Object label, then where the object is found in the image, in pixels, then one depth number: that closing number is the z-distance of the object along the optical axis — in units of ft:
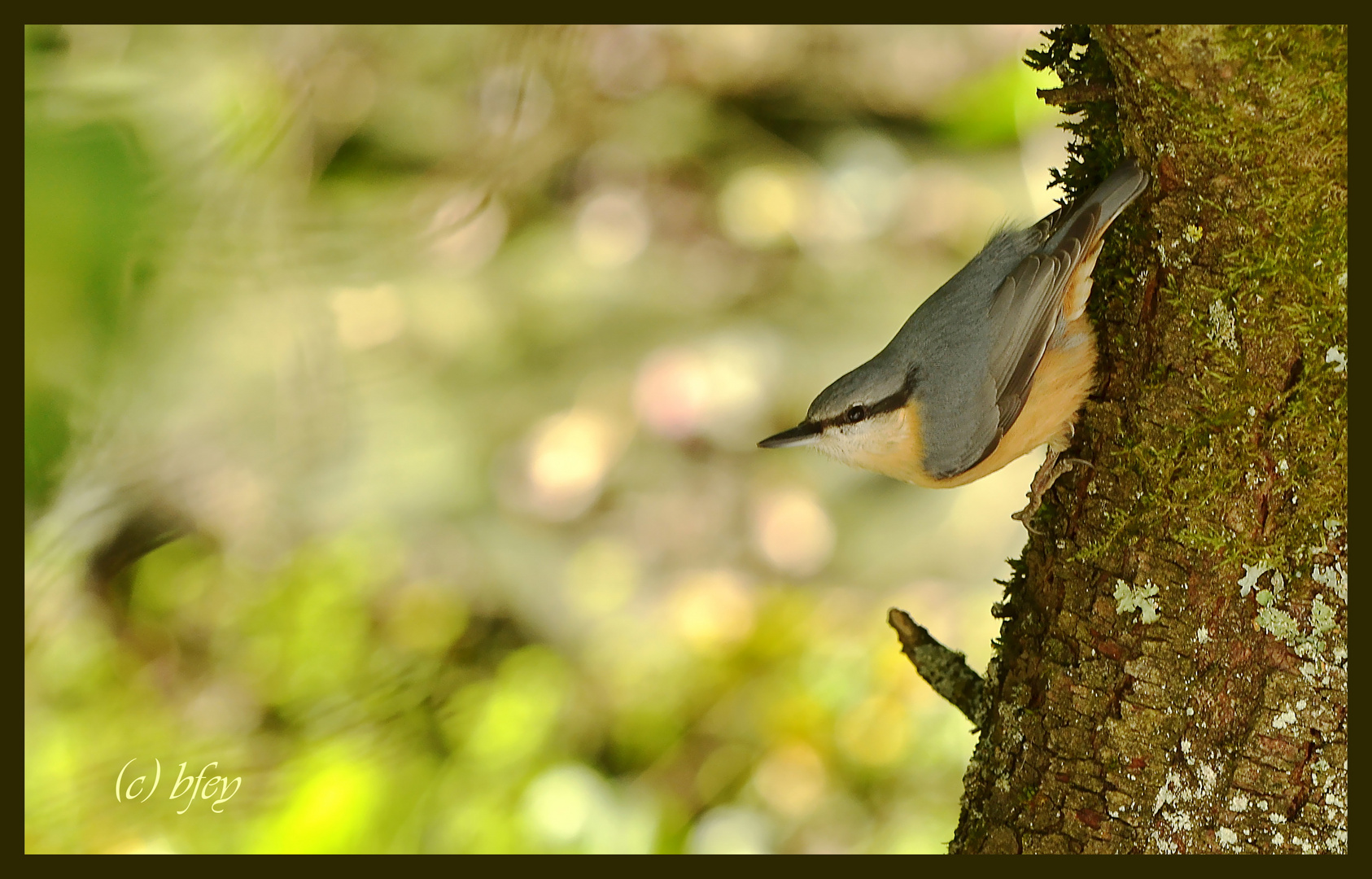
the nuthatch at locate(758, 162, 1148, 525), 20.56
